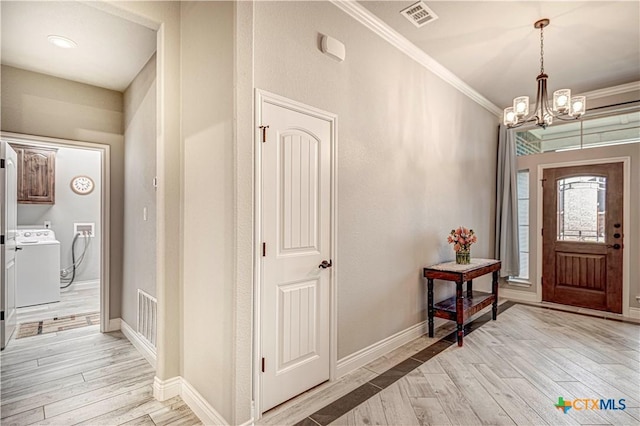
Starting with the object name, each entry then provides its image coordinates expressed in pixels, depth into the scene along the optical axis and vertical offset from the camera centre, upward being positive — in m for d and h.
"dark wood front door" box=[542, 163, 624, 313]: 4.32 -0.33
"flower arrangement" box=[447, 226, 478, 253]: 3.66 -0.30
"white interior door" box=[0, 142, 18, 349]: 3.21 -0.29
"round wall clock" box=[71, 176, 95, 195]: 6.26 +0.54
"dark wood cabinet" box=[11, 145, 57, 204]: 5.47 +0.67
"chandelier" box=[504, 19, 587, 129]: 2.92 +1.02
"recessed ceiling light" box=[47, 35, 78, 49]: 2.77 +1.51
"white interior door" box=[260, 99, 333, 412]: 2.12 -0.28
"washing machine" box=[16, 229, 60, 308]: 4.71 -0.92
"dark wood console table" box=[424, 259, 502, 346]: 3.20 -0.90
